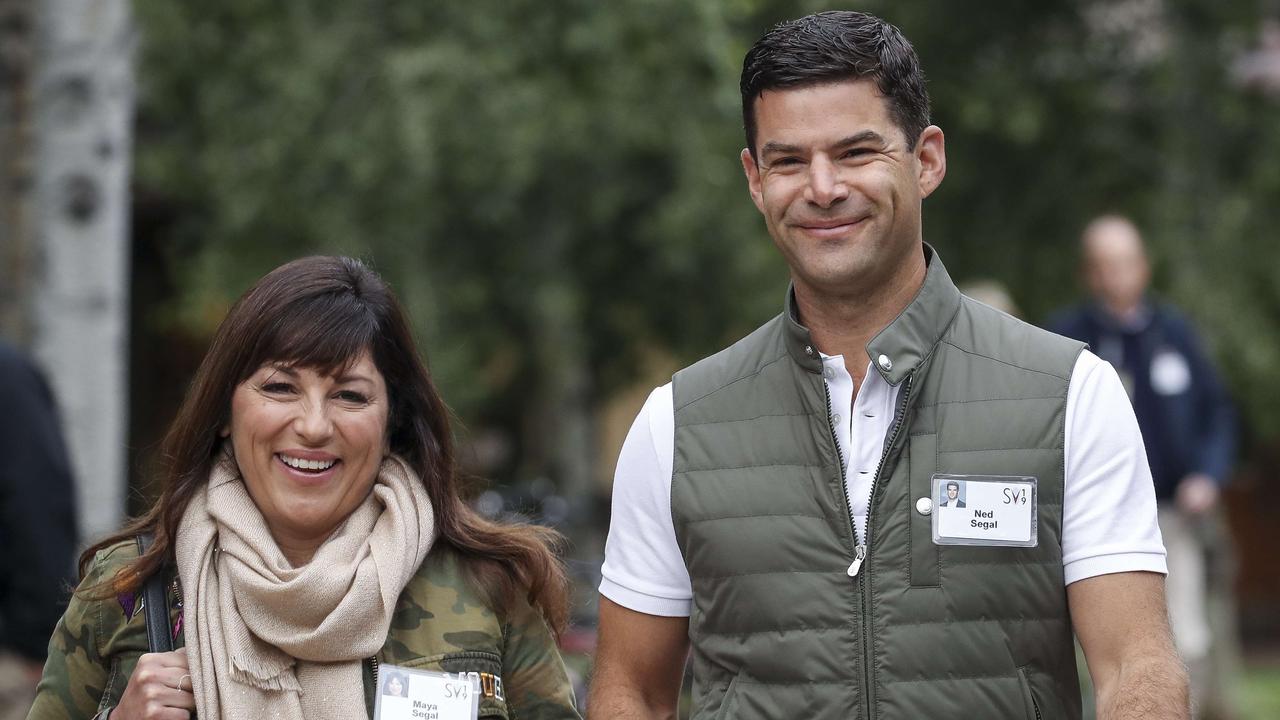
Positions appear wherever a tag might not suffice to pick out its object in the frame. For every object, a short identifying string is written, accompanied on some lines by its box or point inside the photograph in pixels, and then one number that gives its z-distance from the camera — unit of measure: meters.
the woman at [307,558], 7.03
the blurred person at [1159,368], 15.75
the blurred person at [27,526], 10.99
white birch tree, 13.68
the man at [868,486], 6.59
